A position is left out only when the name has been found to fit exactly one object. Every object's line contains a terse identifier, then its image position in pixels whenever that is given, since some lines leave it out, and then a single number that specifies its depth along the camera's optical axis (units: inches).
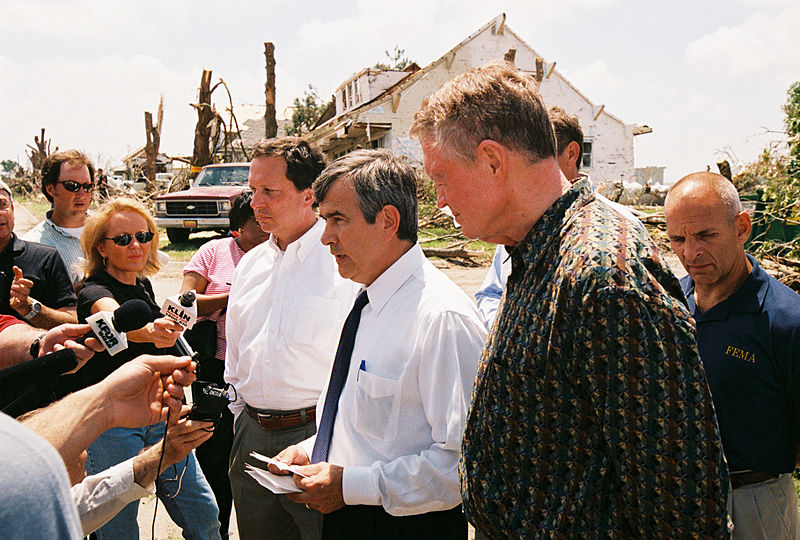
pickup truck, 585.0
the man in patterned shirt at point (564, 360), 49.7
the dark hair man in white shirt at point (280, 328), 114.0
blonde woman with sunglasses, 118.4
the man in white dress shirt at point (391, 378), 80.5
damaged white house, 1053.8
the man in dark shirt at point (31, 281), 135.6
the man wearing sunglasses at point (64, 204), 173.3
